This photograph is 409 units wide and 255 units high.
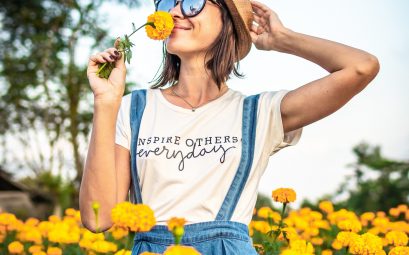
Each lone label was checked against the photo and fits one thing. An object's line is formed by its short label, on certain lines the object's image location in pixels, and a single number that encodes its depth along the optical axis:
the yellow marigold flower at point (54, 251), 2.90
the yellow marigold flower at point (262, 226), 3.22
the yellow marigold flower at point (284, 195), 2.12
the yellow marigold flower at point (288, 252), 1.48
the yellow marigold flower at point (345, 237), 2.07
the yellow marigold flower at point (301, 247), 2.06
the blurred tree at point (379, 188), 7.15
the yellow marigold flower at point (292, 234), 2.62
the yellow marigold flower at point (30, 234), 3.39
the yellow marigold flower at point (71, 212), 3.62
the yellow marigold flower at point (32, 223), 3.56
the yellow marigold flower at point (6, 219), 3.17
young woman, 1.81
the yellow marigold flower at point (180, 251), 0.89
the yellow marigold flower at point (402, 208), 3.80
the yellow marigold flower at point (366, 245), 1.88
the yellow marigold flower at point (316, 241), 3.30
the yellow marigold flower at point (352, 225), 2.53
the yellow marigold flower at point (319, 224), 3.42
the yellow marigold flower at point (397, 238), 2.72
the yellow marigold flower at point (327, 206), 3.78
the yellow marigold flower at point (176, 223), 1.07
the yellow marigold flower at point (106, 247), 2.68
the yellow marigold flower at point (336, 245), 2.97
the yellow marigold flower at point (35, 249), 3.00
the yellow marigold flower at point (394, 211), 3.72
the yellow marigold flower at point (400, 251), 2.04
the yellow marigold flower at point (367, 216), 3.51
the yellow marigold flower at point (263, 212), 3.24
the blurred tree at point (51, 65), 13.34
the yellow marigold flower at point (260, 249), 2.21
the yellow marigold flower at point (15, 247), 3.00
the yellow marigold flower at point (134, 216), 1.12
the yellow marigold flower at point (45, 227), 3.44
